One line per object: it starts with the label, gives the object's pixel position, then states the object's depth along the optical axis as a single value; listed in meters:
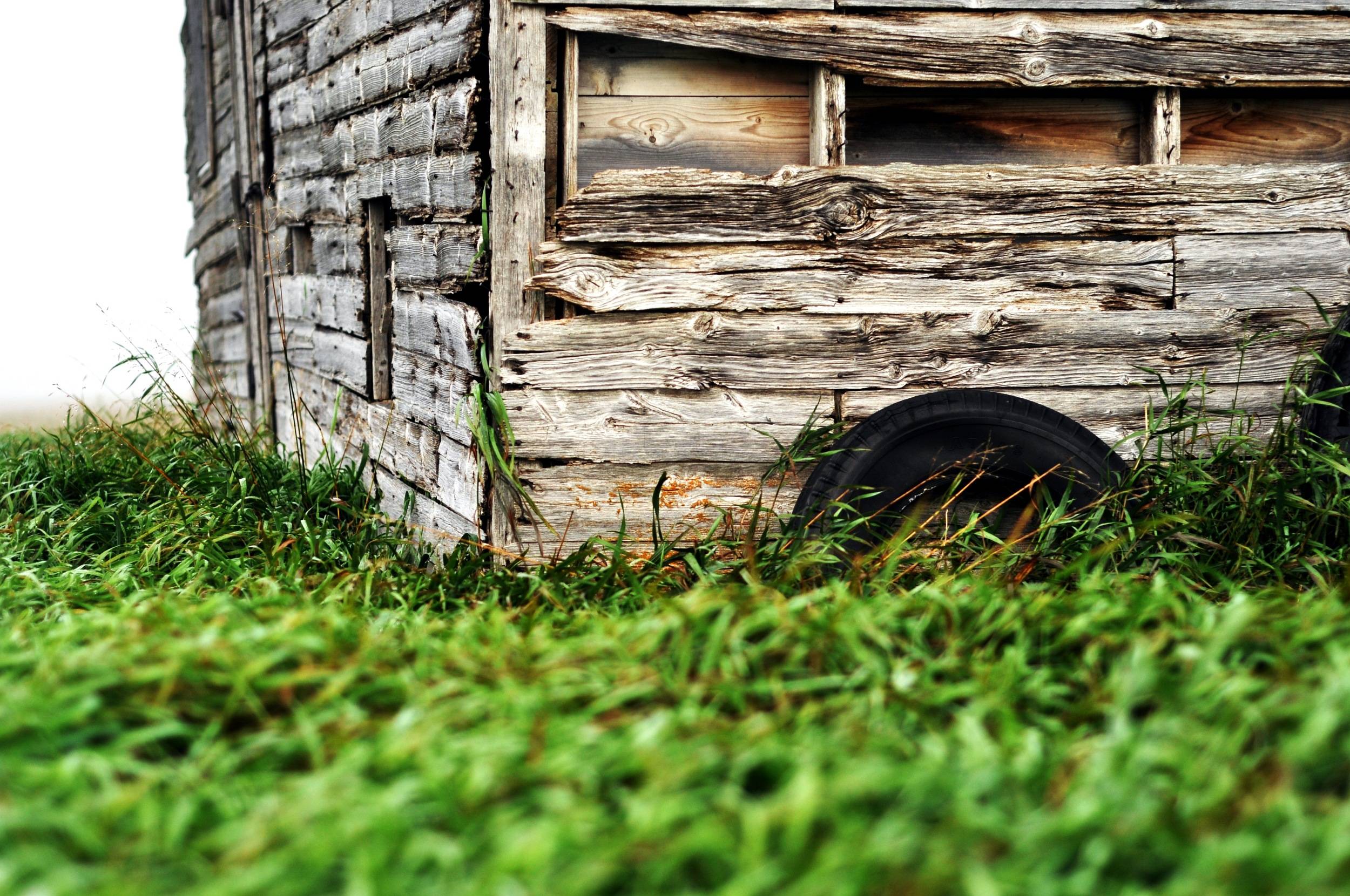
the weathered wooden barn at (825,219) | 4.53
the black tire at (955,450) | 4.55
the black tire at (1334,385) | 4.65
